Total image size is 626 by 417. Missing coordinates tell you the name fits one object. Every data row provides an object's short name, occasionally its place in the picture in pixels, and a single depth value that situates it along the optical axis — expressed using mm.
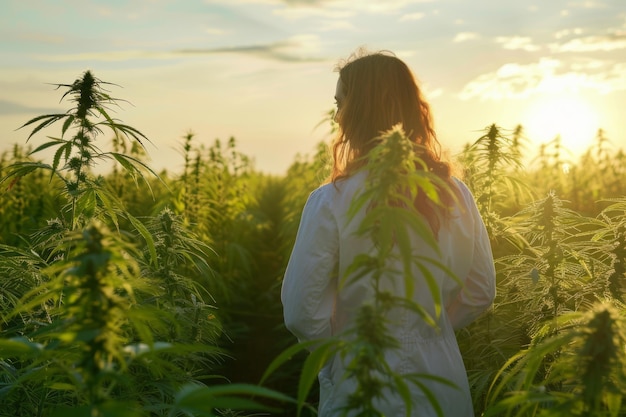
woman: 2490
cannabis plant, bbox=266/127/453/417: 1626
